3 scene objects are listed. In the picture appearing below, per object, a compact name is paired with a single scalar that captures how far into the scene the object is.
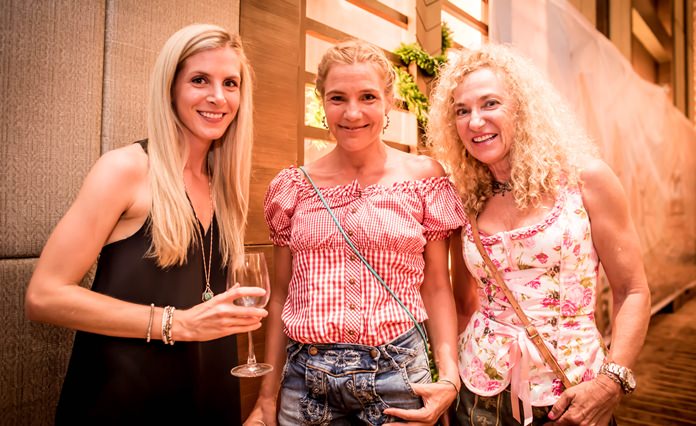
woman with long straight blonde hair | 1.19
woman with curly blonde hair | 1.43
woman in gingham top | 1.38
